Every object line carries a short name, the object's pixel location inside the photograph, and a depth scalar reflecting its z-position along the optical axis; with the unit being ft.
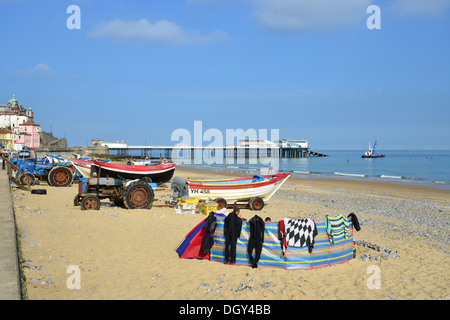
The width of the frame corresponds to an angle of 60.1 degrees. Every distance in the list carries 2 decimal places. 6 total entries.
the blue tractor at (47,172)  81.10
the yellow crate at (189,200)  51.88
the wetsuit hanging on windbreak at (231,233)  28.73
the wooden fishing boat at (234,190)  58.34
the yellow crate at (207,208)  50.29
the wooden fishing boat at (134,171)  58.89
